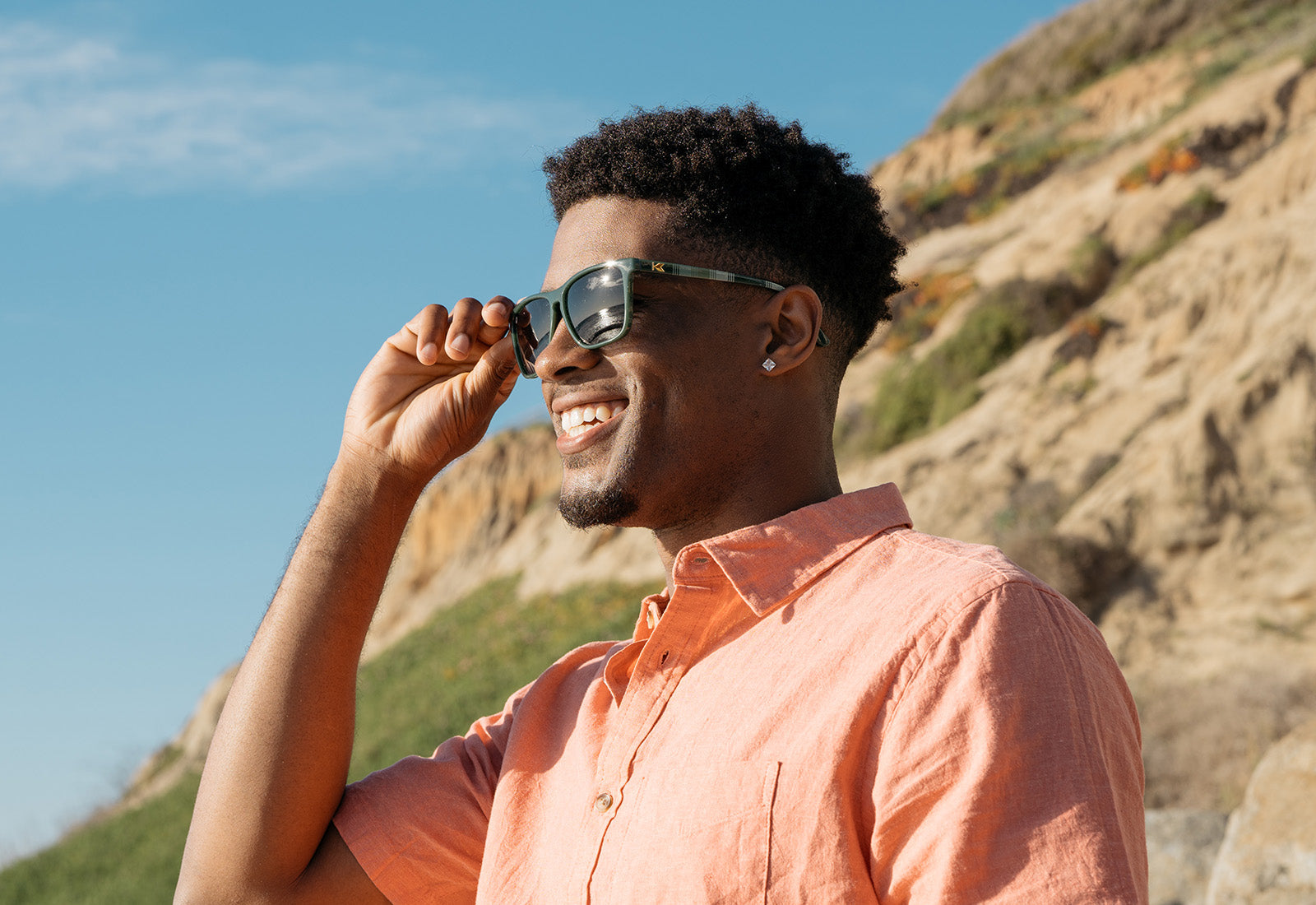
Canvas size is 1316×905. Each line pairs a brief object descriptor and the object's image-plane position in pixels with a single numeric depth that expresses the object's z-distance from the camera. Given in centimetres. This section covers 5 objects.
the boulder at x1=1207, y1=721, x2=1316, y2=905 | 415
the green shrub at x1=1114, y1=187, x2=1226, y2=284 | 1622
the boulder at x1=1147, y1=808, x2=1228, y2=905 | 510
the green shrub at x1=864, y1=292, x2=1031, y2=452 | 1675
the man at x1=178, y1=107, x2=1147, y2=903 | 159
